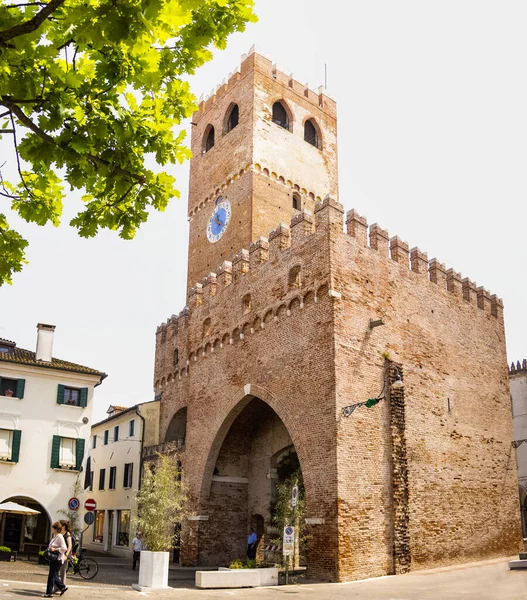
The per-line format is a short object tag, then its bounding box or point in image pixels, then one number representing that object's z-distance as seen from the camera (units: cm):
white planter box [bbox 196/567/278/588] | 1716
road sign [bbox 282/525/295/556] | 1659
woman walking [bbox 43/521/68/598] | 1377
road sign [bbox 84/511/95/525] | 2270
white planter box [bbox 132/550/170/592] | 1728
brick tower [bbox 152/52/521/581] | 1931
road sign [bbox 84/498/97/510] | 2113
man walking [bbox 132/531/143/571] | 2311
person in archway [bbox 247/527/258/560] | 2262
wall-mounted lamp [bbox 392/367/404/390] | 1891
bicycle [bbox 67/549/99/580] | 1903
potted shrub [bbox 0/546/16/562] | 2431
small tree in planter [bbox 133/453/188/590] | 1739
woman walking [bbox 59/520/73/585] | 1422
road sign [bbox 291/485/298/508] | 1708
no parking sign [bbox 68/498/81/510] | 2162
